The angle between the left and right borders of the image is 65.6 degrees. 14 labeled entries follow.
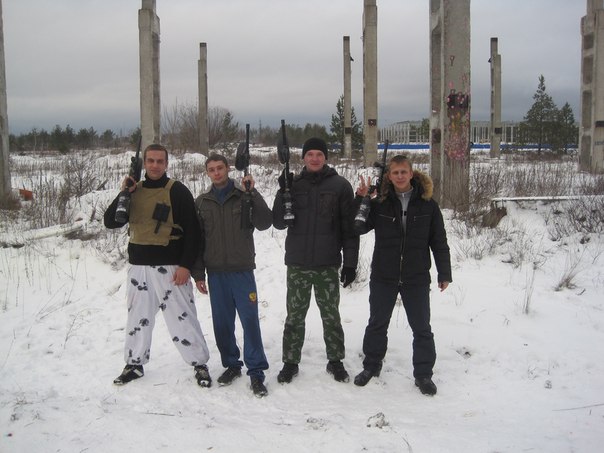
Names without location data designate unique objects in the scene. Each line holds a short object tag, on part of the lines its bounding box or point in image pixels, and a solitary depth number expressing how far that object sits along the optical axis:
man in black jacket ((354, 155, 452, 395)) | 3.83
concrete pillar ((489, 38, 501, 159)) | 27.89
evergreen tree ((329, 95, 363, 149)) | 31.95
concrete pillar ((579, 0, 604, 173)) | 14.75
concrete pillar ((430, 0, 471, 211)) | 8.12
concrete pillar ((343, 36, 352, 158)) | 24.05
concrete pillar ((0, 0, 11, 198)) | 10.20
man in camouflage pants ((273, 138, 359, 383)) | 3.89
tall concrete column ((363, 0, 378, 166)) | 16.22
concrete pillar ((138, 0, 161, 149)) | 11.30
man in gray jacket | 3.86
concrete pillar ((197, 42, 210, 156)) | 22.34
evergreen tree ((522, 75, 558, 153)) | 33.44
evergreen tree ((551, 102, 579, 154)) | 32.97
